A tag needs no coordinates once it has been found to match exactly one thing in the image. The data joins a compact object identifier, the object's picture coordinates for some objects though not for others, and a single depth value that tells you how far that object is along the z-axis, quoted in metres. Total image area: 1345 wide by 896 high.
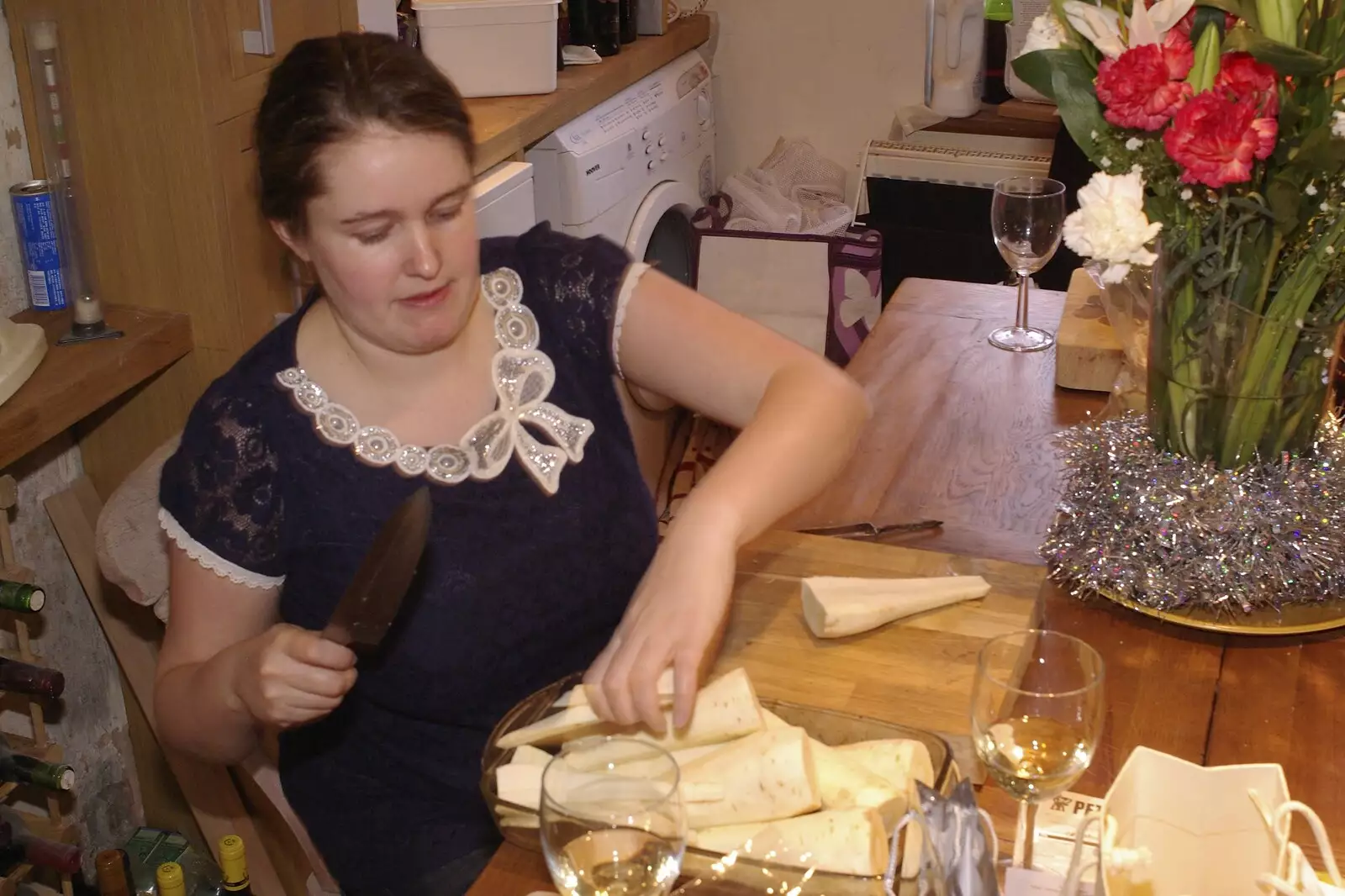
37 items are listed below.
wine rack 1.76
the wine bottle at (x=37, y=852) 1.74
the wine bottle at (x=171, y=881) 1.81
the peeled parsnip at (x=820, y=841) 0.83
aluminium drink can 1.82
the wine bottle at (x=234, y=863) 1.73
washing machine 2.94
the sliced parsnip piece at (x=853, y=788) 0.88
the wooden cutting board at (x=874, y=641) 1.11
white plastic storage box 2.80
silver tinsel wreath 1.22
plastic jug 3.50
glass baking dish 0.81
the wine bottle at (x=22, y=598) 1.60
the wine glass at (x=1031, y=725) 0.87
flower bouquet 1.12
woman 1.24
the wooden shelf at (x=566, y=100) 2.63
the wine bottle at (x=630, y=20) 3.38
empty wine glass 1.89
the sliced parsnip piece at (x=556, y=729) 0.96
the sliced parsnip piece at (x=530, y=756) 0.93
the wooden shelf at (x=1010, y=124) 3.45
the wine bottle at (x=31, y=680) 1.62
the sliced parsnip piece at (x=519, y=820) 0.90
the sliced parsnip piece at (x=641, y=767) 0.81
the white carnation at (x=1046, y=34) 1.31
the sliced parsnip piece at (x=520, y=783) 0.91
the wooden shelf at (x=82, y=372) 1.64
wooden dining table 1.07
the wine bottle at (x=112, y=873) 1.83
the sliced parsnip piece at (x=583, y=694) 1.00
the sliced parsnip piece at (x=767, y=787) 0.89
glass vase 1.20
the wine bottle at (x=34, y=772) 1.72
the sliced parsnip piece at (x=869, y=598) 1.18
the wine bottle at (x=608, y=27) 3.18
